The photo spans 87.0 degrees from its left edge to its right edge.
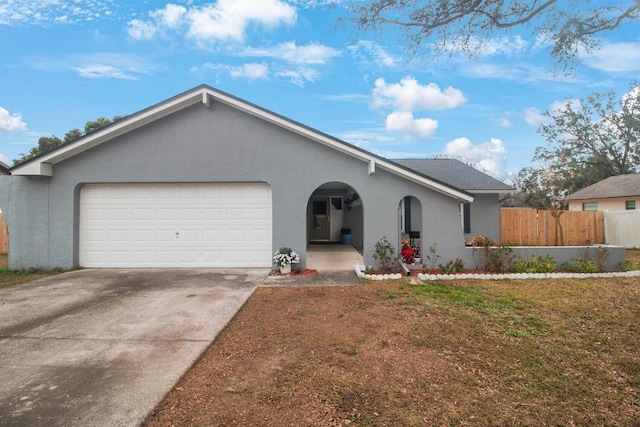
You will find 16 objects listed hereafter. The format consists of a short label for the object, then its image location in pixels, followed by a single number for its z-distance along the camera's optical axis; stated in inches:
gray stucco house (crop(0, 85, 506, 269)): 370.0
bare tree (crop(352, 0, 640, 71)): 245.3
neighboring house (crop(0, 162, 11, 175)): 747.6
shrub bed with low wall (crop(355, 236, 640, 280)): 350.6
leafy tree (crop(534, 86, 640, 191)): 1090.7
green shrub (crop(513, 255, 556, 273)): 354.0
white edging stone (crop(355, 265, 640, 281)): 333.4
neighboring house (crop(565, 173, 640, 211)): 815.1
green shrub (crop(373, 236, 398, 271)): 362.6
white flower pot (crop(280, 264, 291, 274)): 352.2
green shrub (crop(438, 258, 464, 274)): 354.3
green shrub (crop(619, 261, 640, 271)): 373.4
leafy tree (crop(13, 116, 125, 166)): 1013.2
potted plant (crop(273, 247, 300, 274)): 349.7
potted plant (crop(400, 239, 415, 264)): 376.5
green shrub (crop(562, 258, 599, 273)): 361.4
